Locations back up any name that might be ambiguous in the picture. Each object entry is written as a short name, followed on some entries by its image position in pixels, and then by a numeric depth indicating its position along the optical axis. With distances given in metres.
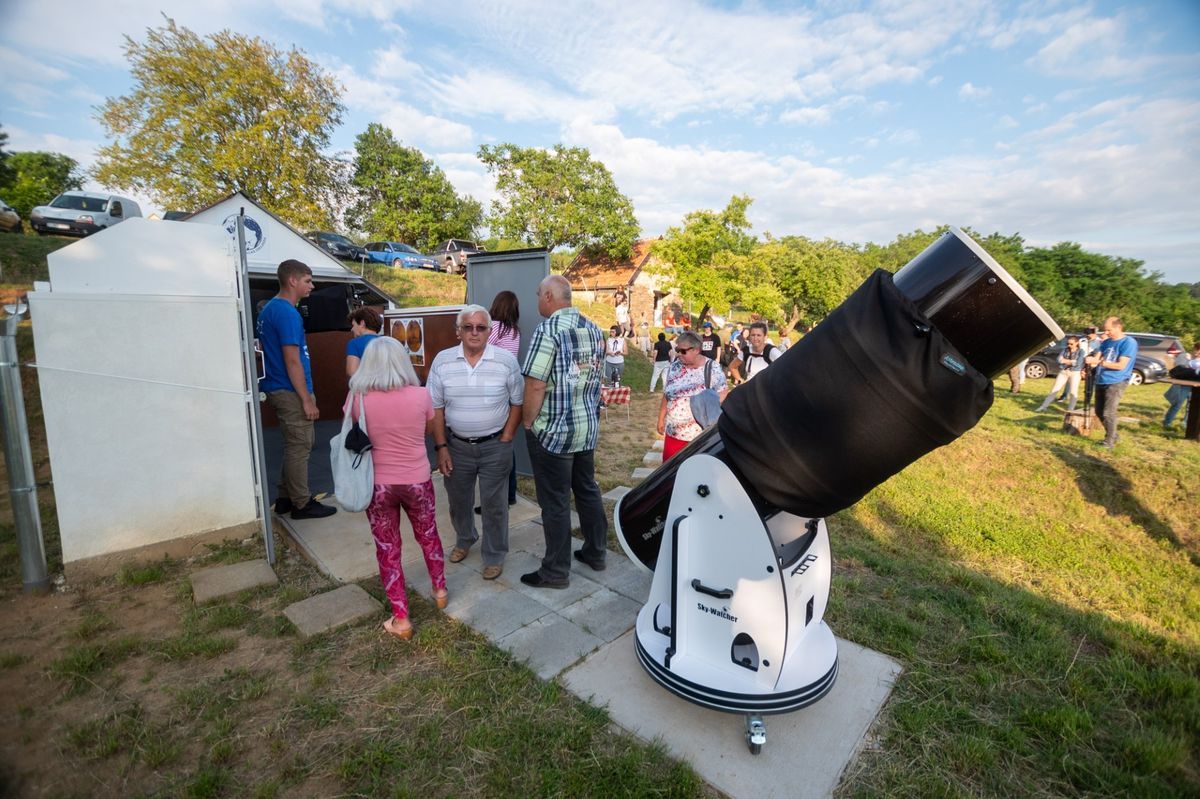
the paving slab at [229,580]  3.19
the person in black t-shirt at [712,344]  10.73
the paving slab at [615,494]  5.10
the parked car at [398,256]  21.56
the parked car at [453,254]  23.09
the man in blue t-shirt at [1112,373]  7.20
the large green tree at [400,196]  37.34
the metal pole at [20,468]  2.98
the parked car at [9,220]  13.36
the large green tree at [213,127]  16.19
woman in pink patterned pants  2.68
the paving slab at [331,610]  2.93
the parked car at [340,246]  18.00
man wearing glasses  3.11
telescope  1.51
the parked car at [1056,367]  15.54
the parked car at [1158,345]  15.50
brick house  32.09
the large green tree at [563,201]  35.16
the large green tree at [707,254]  26.05
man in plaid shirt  3.08
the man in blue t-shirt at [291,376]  3.83
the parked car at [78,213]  13.65
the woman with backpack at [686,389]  3.87
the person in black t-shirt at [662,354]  11.15
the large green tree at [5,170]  27.30
